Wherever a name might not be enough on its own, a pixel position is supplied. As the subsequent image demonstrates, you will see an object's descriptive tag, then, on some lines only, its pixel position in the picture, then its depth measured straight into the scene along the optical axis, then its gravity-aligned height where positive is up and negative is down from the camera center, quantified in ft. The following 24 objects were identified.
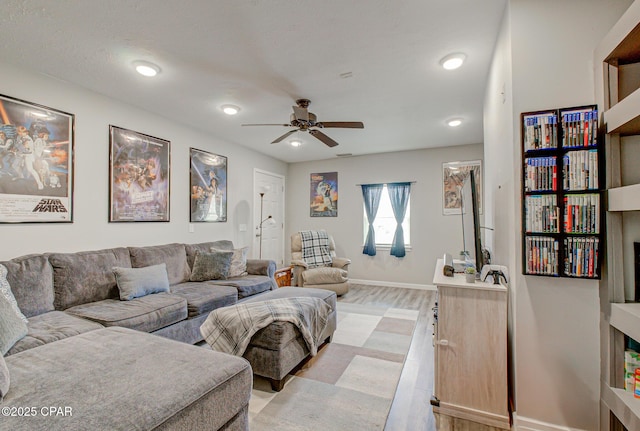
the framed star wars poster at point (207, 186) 13.82 +1.74
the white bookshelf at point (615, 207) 4.63 +0.20
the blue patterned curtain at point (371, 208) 19.03 +0.80
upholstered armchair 15.87 -2.75
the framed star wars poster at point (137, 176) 10.63 +1.75
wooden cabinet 5.91 -2.81
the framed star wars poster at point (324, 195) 20.40 +1.83
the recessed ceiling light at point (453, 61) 7.77 +4.36
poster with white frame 16.75 +2.26
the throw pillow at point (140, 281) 9.02 -1.95
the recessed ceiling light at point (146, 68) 8.16 +4.40
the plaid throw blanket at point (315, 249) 17.08 -1.73
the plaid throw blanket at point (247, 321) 7.15 -2.57
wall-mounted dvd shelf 4.97 +0.47
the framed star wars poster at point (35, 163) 8.04 +1.73
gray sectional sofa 3.55 -2.27
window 19.01 -0.13
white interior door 18.34 +0.34
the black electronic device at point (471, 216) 7.14 +0.09
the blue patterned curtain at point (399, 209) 18.16 +0.69
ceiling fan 9.71 +3.41
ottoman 6.93 -3.23
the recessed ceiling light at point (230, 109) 11.22 +4.38
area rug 5.93 -4.10
